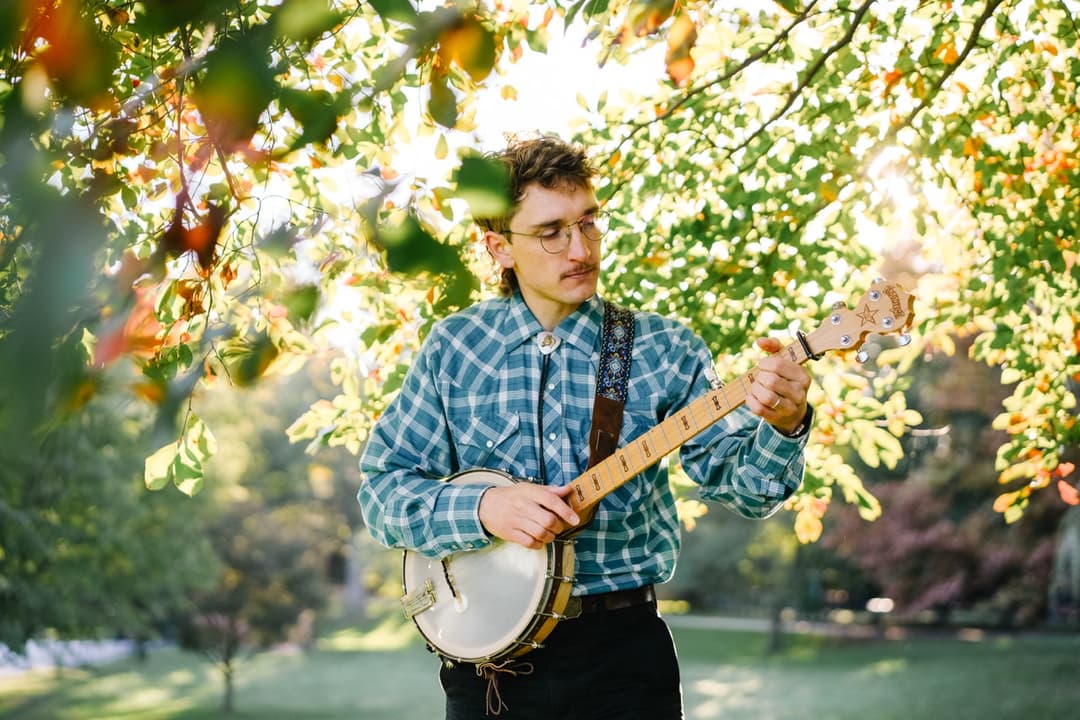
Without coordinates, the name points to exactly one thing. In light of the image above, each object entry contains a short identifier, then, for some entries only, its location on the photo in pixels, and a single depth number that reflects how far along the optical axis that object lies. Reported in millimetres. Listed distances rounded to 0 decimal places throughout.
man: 2516
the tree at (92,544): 13398
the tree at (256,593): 19719
